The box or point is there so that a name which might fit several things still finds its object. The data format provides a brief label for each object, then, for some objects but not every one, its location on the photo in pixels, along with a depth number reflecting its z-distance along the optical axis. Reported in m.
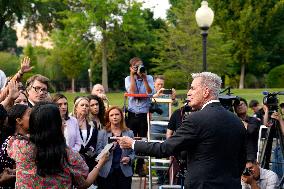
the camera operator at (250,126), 7.49
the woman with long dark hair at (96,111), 7.57
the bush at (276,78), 50.02
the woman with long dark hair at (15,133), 4.62
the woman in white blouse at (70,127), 6.80
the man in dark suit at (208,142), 4.54
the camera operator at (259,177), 6.47
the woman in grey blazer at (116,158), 6.81
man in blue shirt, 9.68
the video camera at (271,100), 7.38
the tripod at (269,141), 7.36
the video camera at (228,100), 6.90
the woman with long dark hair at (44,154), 3.98
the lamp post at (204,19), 12.77
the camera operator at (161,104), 9.16
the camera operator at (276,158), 7.71
